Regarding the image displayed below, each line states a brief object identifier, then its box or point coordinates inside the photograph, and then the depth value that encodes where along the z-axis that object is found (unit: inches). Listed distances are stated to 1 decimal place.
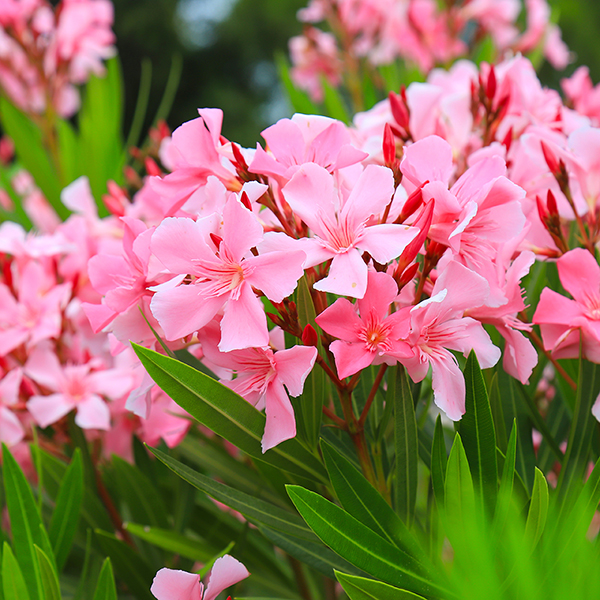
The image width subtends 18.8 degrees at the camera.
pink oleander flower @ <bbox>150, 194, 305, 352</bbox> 18.9
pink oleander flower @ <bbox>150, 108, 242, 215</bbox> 20.2
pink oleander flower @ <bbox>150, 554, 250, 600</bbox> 18.9
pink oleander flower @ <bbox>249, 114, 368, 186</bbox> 19.7
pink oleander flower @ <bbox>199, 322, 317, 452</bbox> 18.9
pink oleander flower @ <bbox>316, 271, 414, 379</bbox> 18.9
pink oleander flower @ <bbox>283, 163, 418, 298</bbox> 19.0
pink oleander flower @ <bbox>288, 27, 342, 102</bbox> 76.9
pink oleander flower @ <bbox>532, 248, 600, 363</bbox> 20.0
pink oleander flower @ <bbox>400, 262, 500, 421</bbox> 18.9
